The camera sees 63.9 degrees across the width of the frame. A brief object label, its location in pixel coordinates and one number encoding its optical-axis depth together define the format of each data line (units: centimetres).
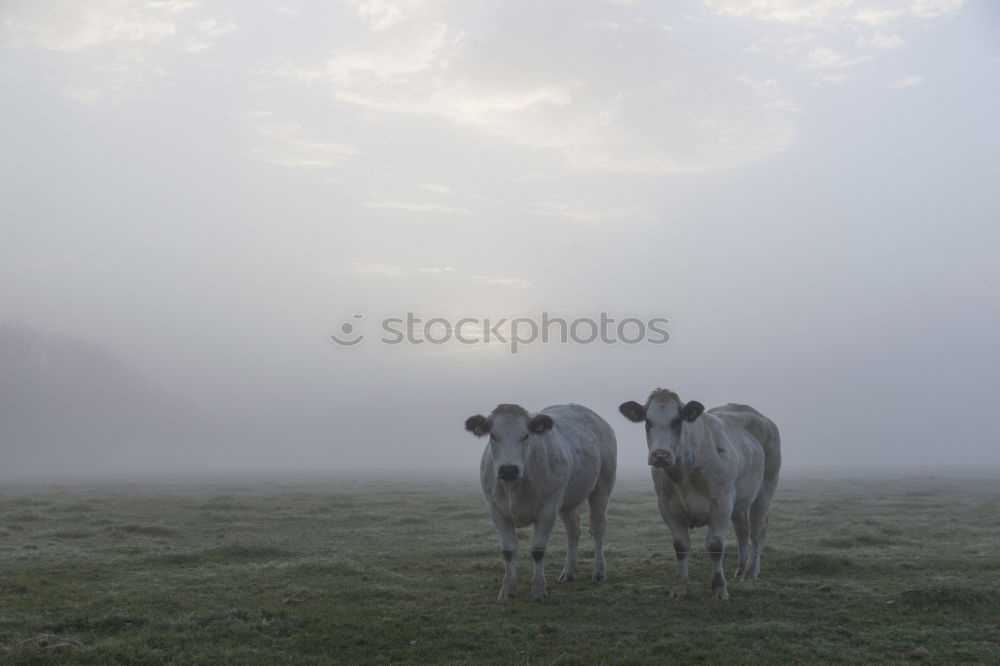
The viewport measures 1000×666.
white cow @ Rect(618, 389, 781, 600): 1123
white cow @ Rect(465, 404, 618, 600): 1156
